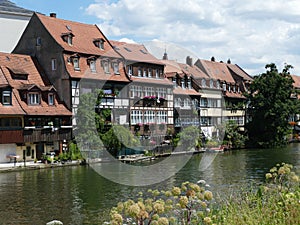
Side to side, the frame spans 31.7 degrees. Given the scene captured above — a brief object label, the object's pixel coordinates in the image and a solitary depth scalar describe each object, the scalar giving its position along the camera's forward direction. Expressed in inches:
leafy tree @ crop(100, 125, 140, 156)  1573.6
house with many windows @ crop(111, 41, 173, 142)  1819.6
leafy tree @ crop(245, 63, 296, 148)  2197.3
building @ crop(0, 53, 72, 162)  1395.2
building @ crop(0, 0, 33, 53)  2101.4
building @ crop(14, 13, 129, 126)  1605.6
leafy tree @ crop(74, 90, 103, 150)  1531.7
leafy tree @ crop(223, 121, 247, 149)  2084.2
